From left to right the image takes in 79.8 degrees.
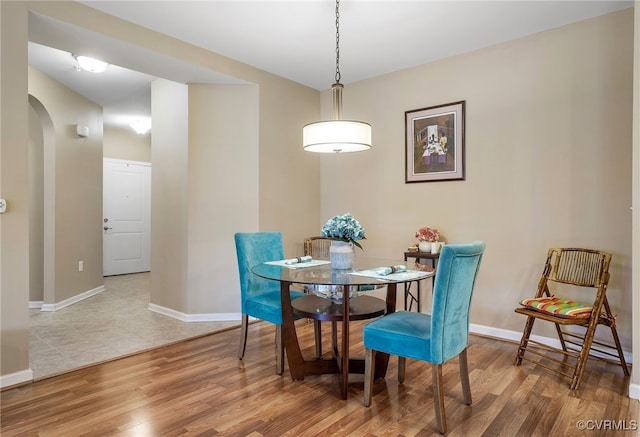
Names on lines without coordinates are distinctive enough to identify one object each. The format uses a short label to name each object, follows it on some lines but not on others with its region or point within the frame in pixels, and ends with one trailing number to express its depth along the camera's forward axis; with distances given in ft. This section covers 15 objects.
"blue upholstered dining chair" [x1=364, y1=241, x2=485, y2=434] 6.15
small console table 11.33
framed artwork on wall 11.81
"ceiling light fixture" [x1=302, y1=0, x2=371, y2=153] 7.82
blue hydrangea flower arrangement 7.98
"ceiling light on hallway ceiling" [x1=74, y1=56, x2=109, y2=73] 12.24
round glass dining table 7.17
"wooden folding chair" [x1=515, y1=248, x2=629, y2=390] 8.09
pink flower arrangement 11.65
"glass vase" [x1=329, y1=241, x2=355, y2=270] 8.39
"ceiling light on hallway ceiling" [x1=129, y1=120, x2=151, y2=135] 19.80
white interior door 22.24
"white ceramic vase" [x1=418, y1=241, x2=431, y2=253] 11.66
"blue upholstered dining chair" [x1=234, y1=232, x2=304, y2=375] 8.64
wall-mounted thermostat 15.59
